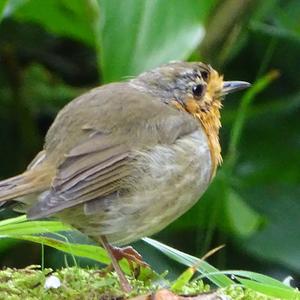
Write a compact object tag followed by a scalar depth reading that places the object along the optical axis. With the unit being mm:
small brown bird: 6070
